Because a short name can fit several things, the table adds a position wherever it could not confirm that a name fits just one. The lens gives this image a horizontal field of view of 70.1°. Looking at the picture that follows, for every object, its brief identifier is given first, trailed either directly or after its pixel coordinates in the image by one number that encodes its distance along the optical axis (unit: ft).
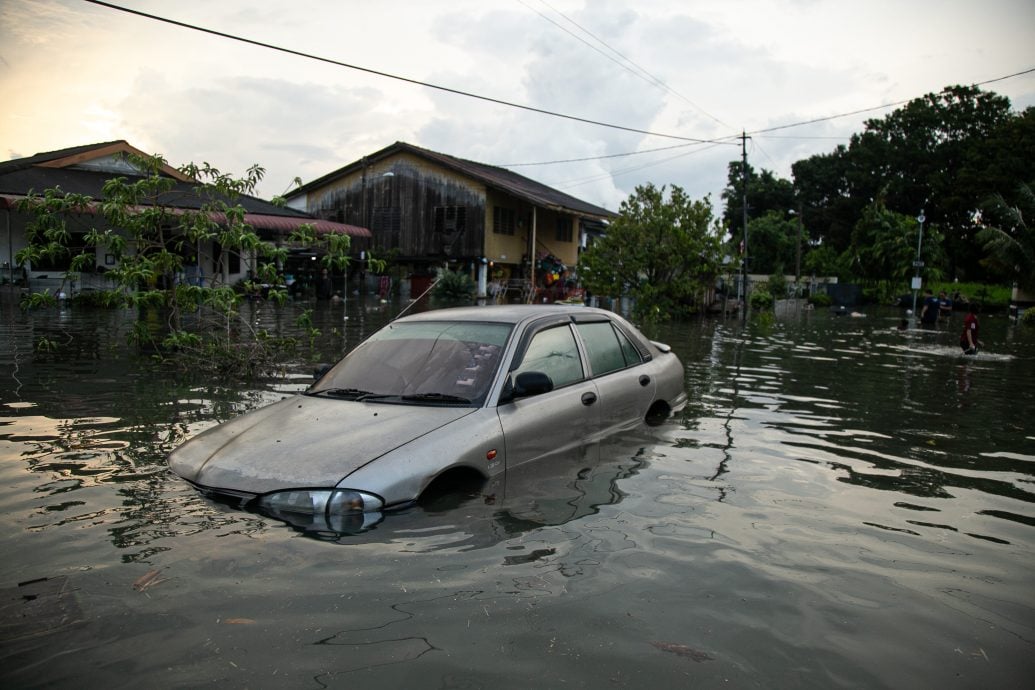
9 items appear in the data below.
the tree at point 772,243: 218.59
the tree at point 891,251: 169.48
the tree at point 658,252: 86.94
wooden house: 116.26
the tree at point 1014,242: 129.59
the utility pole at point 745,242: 112.30
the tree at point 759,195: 249.96
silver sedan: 13.79
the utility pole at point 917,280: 119.55
